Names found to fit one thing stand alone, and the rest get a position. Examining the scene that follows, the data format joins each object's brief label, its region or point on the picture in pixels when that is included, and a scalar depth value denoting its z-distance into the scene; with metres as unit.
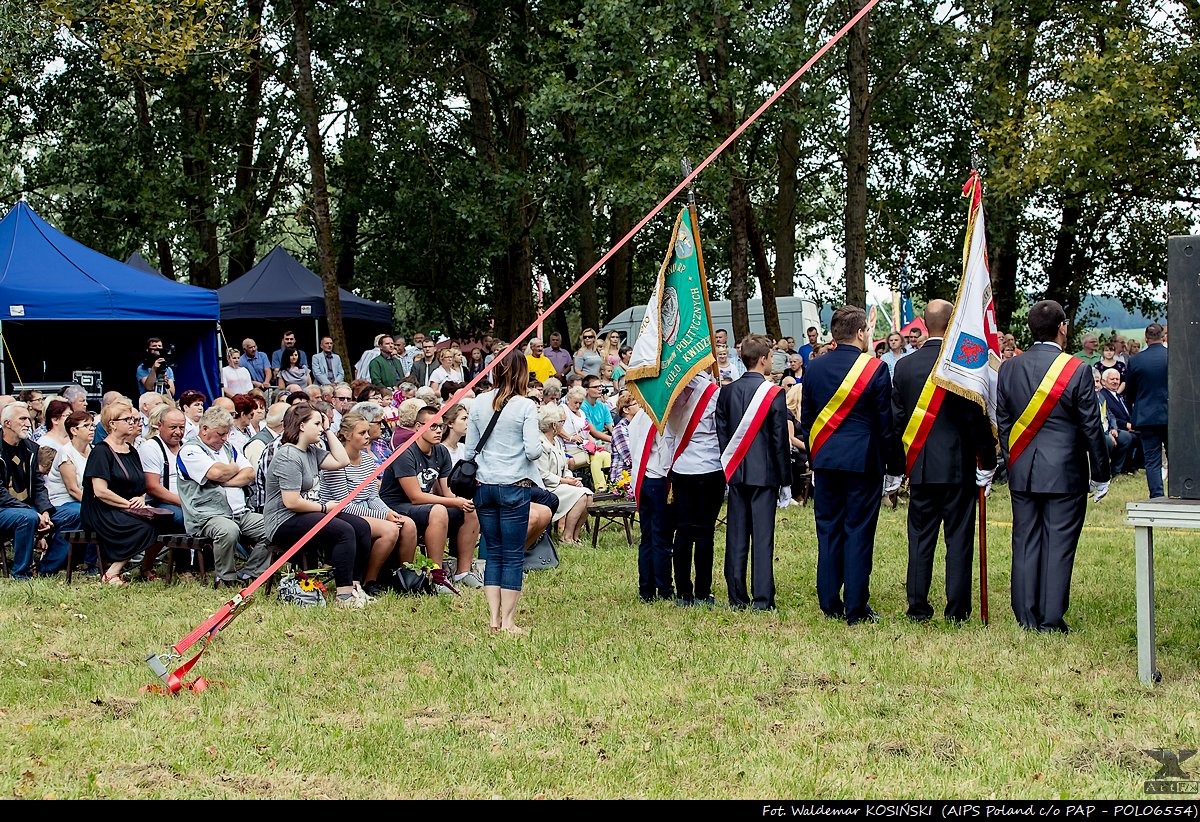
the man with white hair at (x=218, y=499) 10.06
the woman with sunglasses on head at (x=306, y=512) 9.38
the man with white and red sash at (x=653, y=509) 9.27
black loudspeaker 6.29
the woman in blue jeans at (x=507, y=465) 8.09
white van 27.22
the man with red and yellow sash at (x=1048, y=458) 7.71
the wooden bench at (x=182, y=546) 10.13
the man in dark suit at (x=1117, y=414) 16.03
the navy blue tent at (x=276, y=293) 23.72
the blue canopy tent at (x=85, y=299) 16.58
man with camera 17.45
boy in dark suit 8.82
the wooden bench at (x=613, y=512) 12.17
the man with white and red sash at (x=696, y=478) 9.10
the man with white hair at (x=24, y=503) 10.71
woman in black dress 10.34
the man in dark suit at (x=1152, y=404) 13.23
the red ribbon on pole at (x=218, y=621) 6.77
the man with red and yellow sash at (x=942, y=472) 8.20
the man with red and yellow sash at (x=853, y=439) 8.38
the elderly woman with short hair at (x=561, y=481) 11.84
